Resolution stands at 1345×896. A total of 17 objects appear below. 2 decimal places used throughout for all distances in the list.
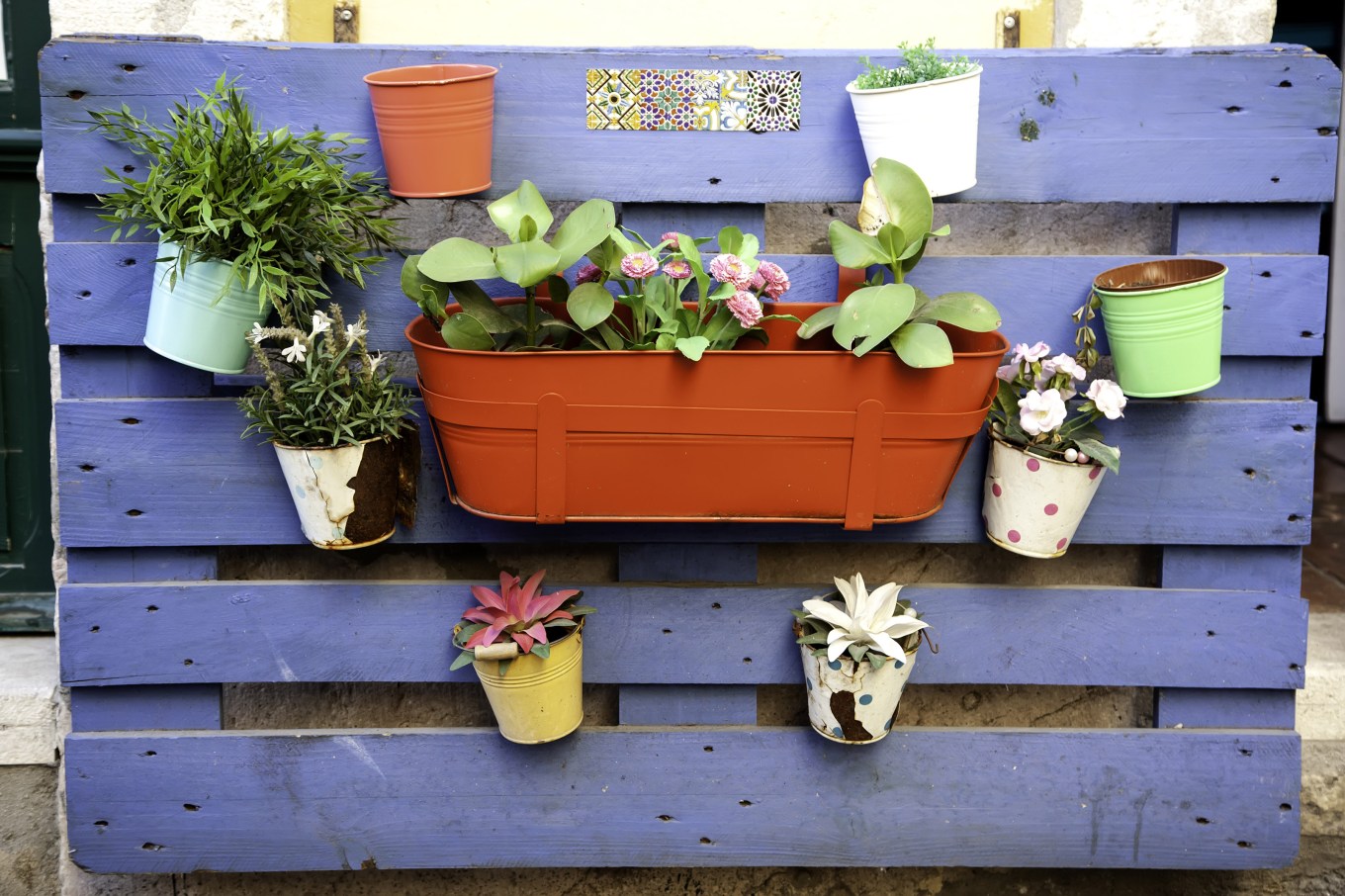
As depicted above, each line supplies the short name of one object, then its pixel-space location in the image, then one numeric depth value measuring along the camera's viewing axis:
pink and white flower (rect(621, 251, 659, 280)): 1.59
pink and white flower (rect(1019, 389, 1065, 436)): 1.71
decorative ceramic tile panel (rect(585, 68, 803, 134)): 1.82
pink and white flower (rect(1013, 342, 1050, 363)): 1.77
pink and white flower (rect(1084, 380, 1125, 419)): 1.71
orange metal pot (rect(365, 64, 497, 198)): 1.65
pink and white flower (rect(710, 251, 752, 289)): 1.61
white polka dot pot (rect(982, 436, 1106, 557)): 1.76
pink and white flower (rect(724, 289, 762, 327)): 1.60
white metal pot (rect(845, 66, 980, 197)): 1.68
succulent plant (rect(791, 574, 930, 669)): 1.78
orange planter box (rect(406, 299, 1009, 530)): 1.64
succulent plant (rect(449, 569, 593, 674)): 1.78
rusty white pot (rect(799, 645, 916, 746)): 1.80
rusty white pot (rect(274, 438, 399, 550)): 1.71
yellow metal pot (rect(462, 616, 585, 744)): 1.81
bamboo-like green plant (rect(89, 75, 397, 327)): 1.63
